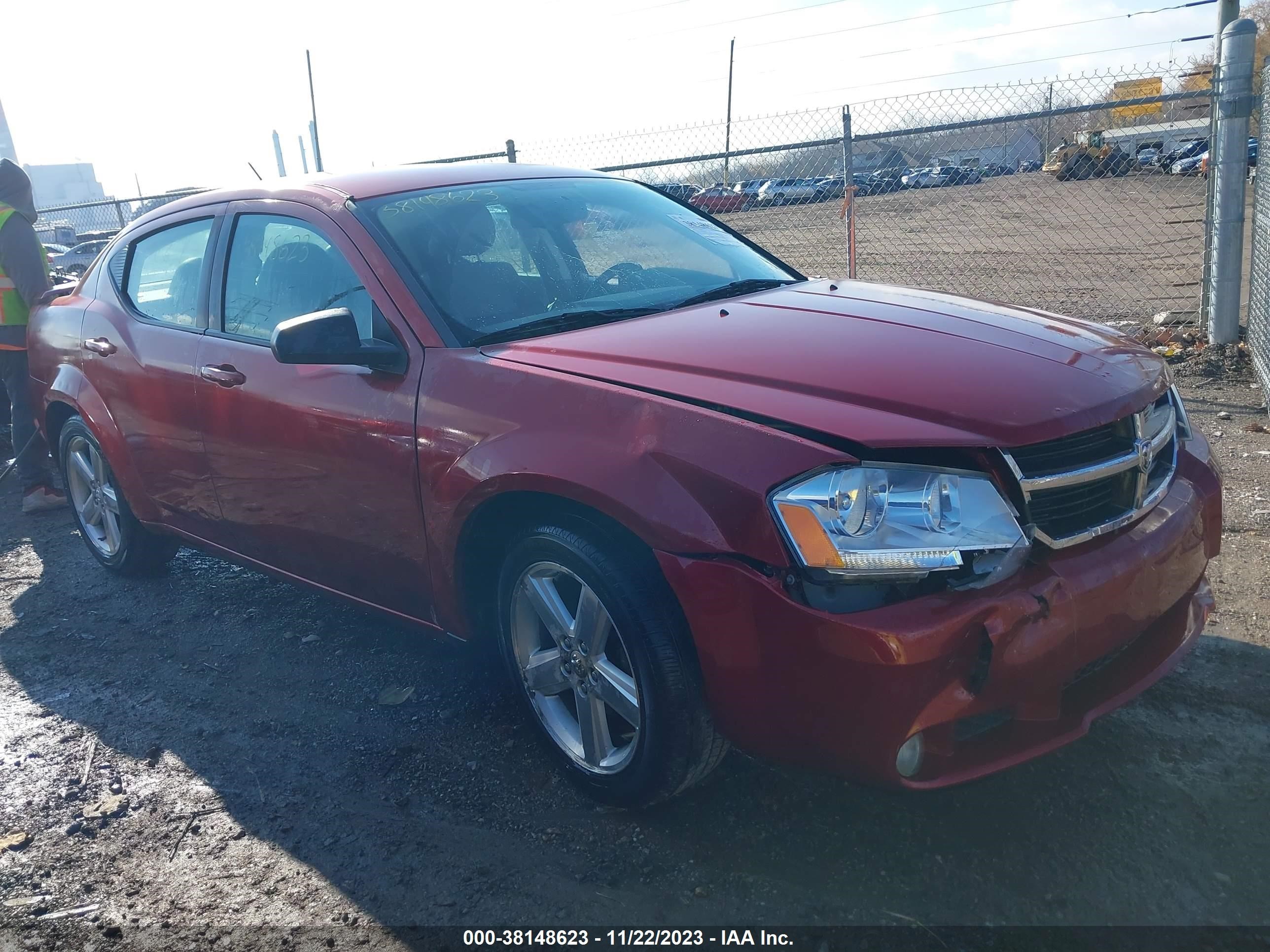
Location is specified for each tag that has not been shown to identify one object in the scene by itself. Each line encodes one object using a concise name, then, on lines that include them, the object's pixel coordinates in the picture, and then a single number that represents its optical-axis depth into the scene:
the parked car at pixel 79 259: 12.15
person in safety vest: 6.00
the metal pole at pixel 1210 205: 6.90
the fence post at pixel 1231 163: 6.78
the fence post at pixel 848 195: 7.92
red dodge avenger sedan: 2.24
